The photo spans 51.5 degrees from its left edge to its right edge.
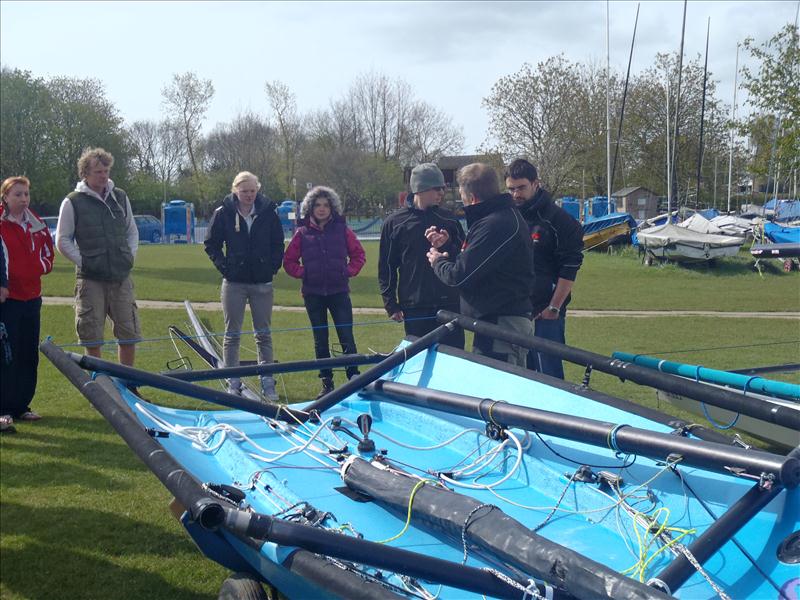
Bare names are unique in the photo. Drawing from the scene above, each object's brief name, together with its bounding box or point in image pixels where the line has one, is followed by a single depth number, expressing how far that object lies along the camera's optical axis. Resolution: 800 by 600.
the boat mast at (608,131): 26.75
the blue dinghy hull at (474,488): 2.69
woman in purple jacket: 7.16
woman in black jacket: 7.12
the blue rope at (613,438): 3.17
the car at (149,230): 45.19
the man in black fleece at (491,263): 4.72
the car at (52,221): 38.54
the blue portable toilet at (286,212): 46.28
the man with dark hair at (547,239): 5.58
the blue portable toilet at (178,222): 46.31
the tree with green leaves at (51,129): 40.16
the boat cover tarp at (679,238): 20.67
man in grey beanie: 6.12
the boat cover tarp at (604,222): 24.42
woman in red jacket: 6.32
